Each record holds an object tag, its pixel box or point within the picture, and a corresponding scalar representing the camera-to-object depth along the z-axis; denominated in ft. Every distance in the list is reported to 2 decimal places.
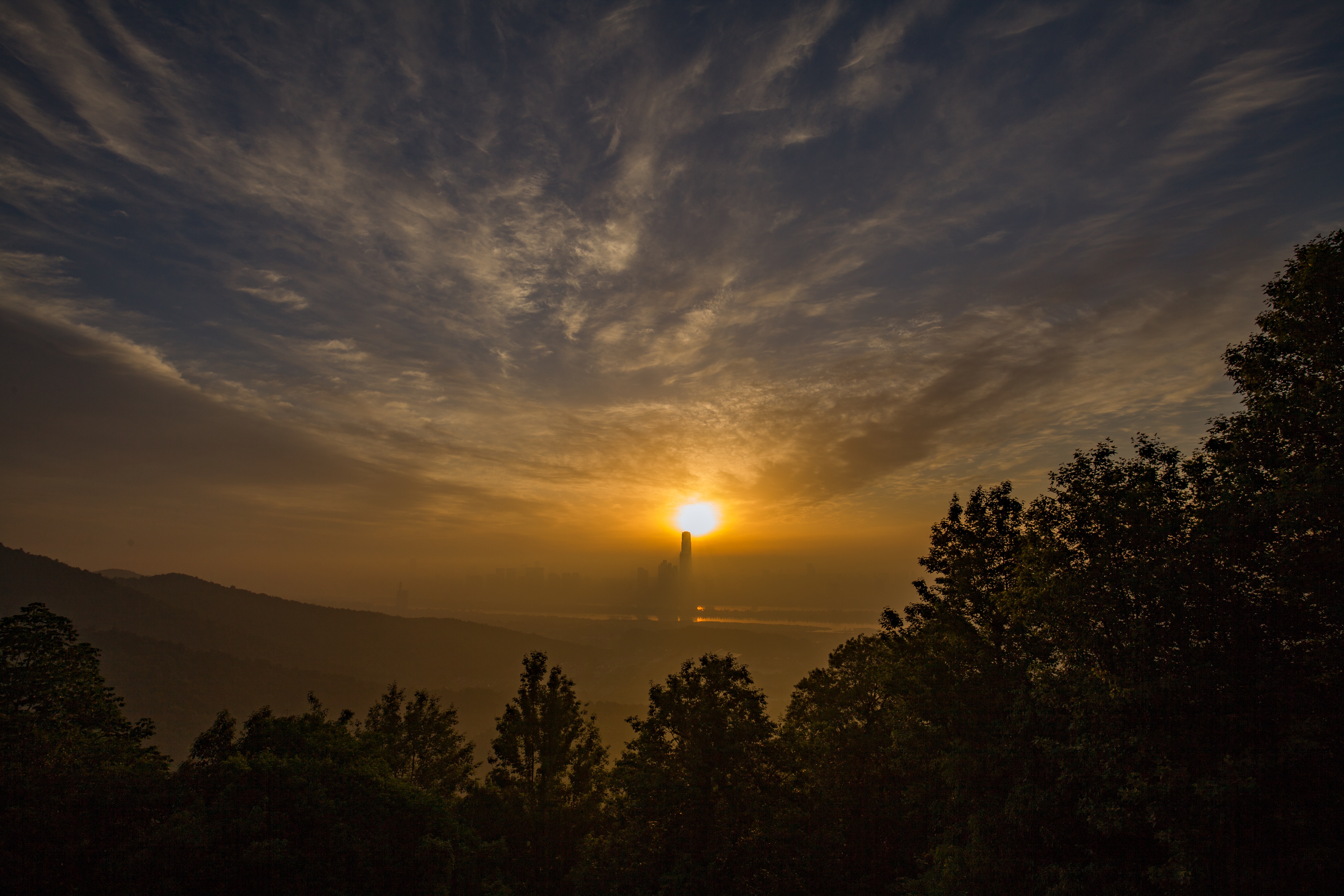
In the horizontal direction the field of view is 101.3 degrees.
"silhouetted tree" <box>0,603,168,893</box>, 71.92
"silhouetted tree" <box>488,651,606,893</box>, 125.49
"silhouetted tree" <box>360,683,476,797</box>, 181.98
